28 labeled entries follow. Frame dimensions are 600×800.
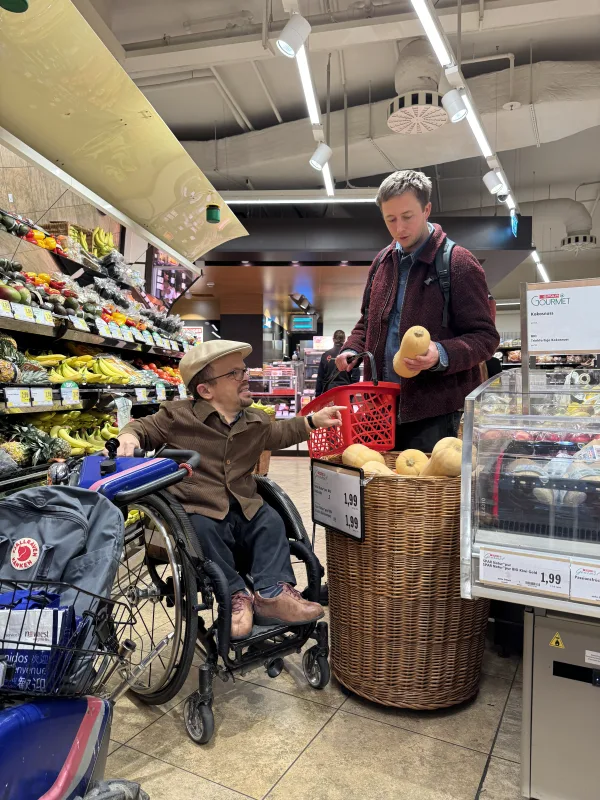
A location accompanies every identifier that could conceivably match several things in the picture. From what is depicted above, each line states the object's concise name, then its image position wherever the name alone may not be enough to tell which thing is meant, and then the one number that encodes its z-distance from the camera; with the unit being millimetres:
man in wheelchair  1903
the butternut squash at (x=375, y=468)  1821
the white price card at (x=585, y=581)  1204
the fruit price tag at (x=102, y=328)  3539
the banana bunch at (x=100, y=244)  4754
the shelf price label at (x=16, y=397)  2594
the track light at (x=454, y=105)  4898
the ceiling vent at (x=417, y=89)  5414
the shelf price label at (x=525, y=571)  1237
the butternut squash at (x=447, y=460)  1778
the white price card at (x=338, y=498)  1830
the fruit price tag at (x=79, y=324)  3218
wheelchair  1650
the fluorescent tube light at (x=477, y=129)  5312
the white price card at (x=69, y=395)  3119
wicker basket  1767
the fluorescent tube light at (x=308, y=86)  4450
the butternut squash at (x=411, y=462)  1899
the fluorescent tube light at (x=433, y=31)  3797
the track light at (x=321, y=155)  5957
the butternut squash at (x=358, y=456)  1893
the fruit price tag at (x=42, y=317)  2862
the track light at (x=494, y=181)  6805
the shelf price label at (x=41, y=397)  2822
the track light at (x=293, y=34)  3973
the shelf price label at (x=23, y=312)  2672
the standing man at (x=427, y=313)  2068
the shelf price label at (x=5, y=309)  2543
